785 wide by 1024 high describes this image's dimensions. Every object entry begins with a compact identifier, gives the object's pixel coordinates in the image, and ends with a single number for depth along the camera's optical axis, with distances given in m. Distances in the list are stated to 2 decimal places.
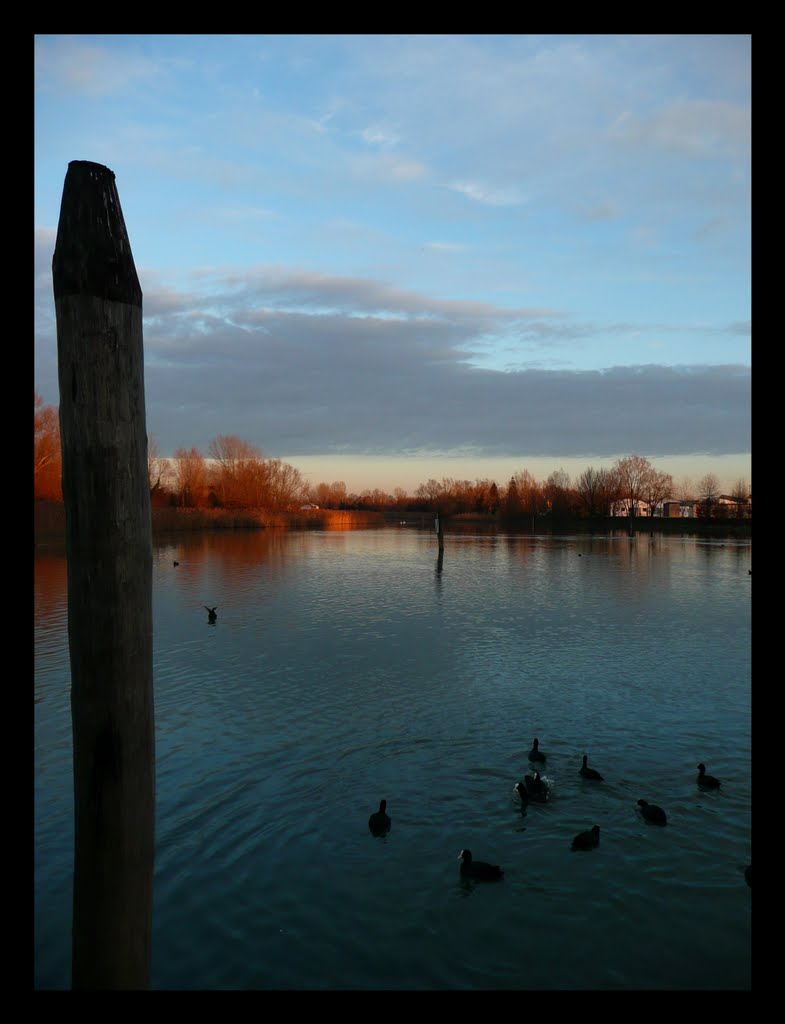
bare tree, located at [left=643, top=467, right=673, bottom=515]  154.25
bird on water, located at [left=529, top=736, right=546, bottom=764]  10.91
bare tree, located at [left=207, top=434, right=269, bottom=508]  116.75
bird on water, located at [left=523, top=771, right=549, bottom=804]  9.68
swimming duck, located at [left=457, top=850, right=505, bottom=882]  7.64
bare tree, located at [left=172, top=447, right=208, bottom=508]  114.00
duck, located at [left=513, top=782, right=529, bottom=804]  9.60
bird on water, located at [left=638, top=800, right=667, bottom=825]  9.00
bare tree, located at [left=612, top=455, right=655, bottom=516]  153.50
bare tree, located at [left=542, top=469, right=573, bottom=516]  146.75
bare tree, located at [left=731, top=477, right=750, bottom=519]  113.59
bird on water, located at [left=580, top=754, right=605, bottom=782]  10.39
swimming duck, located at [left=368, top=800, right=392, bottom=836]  8.78
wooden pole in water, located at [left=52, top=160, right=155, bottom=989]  3.58
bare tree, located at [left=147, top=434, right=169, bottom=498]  104.49
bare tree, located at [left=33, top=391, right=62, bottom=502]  67.25
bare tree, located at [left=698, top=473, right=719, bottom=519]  122.41
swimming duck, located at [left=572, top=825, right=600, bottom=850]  8.41
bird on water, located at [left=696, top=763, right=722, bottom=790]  10.01
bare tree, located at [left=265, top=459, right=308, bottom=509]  120.94
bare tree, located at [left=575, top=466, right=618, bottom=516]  151.12
